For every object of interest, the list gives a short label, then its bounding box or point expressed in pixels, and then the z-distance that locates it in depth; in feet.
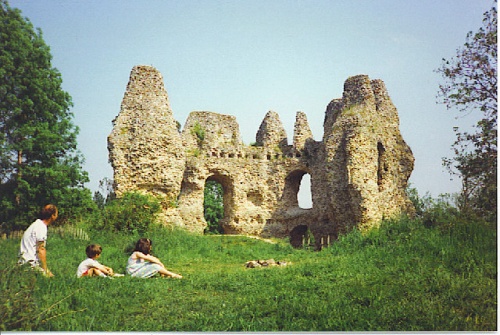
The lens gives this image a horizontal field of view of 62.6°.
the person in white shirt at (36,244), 17.44
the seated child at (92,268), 19.56
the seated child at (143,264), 20.38
